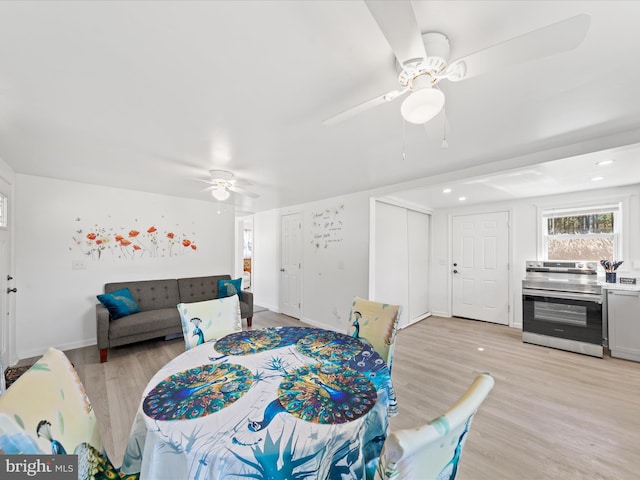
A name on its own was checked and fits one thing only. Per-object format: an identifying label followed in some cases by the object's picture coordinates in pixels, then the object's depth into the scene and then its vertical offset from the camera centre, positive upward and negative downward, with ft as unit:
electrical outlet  11.30 -0.90
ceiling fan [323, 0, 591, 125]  2.63 +2.31
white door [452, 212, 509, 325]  14.74 -1.29
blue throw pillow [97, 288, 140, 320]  10.68 -2.49
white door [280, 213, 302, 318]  16.11 -1.32
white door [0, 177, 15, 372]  8.48 -1.41
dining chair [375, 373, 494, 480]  1.86 -1.55
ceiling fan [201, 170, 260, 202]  9.23 +2.31
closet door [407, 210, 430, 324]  15.51 -1.22
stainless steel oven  10.49 -2.72
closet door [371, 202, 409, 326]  12.96 -0.59
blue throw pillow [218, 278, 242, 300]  14.03 -2.41
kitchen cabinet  9.91 -3.02
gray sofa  9.86 -3.03
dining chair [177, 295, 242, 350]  6.09 -1.89
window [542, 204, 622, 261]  11.95 +0.60
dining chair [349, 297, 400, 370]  5.98 -1.97
